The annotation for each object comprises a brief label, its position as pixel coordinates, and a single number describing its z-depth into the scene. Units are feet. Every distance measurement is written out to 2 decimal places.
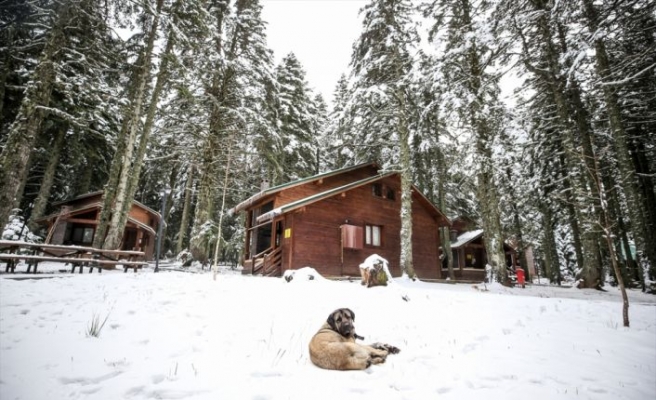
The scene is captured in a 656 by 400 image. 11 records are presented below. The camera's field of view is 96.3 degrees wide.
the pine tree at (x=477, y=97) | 41.27
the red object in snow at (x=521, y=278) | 51.49
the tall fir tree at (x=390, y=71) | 49.08
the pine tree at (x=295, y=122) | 82.69
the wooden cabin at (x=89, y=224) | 76.59
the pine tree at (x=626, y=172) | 35.78
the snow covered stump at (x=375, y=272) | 31.30
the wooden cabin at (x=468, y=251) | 90.48
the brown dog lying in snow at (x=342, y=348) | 11.29
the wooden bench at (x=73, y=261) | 30.89
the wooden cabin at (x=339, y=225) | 51.31
